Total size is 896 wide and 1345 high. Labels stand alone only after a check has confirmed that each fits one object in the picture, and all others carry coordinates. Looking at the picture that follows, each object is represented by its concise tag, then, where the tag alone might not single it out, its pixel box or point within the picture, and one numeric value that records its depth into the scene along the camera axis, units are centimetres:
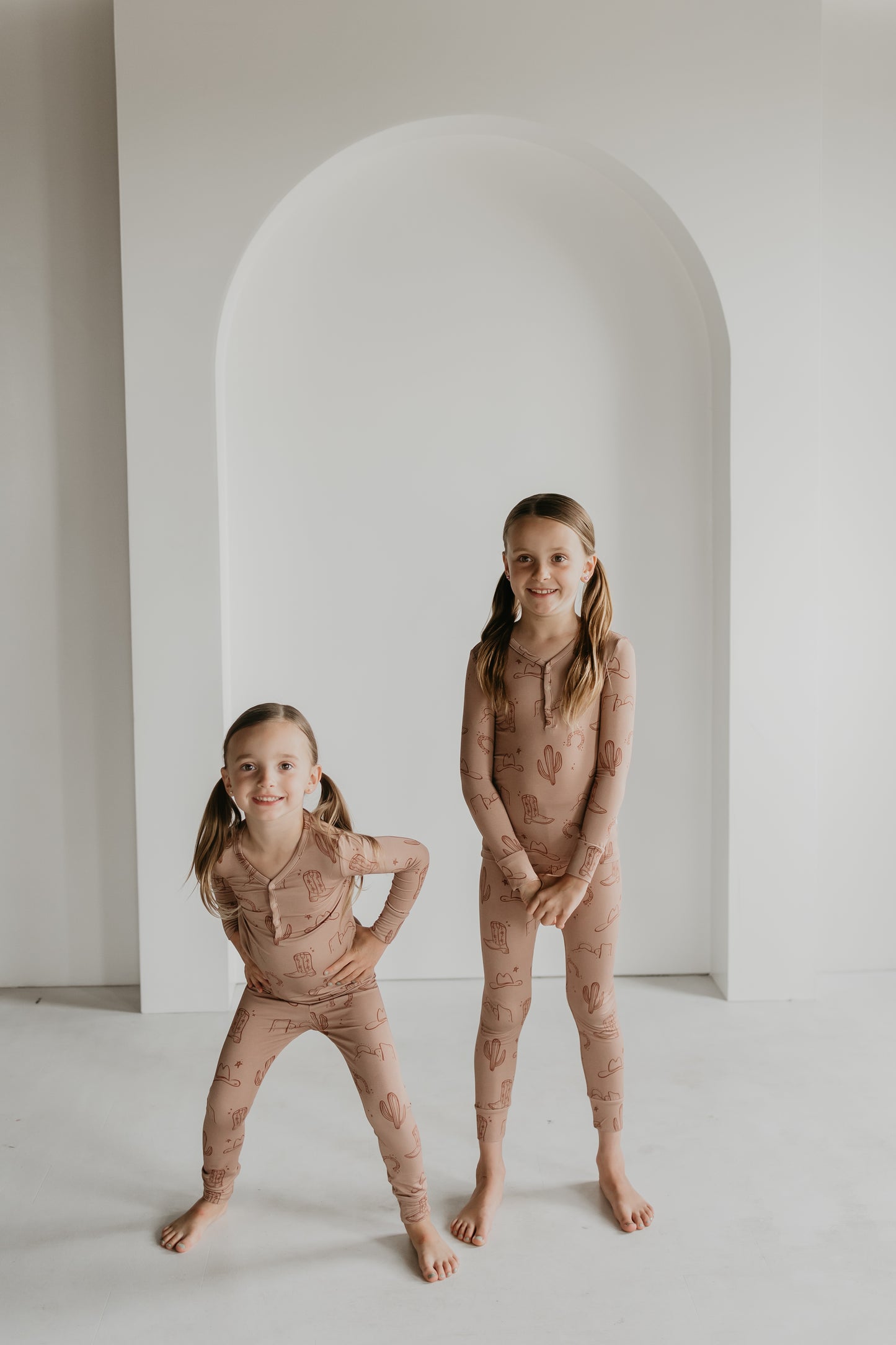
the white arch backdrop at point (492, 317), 284
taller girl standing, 193
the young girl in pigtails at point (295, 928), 183
